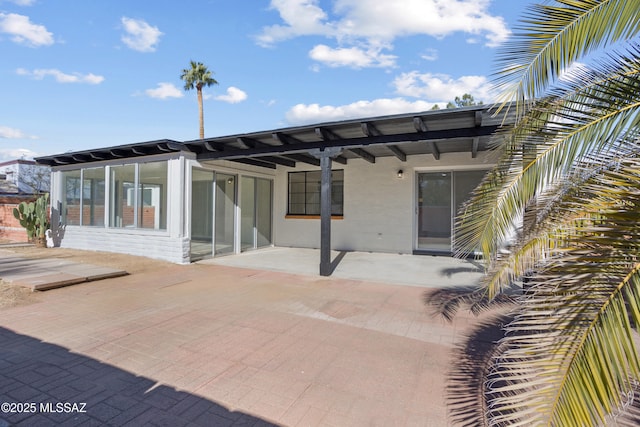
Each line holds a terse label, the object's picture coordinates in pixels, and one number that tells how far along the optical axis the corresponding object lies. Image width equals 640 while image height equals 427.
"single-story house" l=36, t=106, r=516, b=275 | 7.68
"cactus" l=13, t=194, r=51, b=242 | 10.74
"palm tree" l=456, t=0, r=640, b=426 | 1.25
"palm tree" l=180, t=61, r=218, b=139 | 22.12
